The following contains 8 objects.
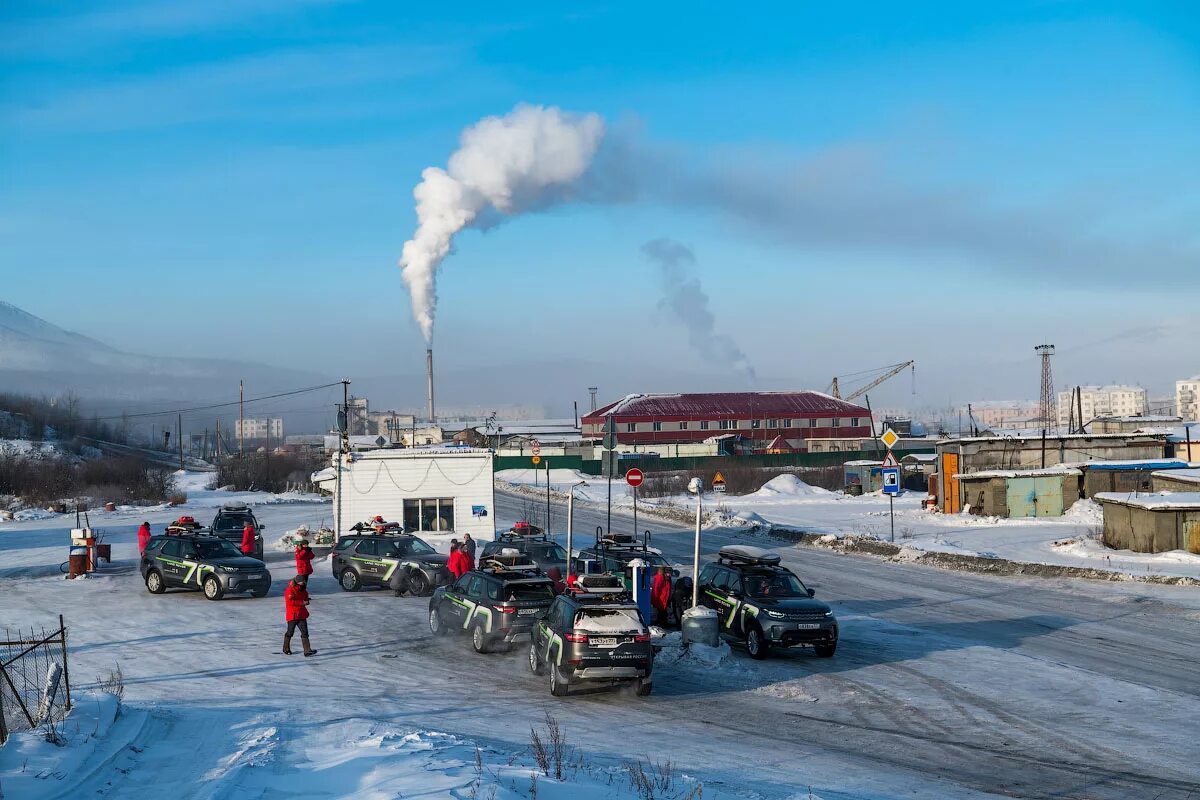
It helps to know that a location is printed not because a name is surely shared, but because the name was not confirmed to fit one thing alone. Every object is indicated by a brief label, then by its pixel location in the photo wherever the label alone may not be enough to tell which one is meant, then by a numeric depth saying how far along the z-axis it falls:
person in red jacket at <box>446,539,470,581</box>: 24.41
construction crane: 156.07
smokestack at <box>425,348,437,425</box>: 86.31
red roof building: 116.44
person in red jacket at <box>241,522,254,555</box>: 32.91
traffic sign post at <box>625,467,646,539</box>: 27.50
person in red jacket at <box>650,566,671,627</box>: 22.02
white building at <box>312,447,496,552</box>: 36.12
